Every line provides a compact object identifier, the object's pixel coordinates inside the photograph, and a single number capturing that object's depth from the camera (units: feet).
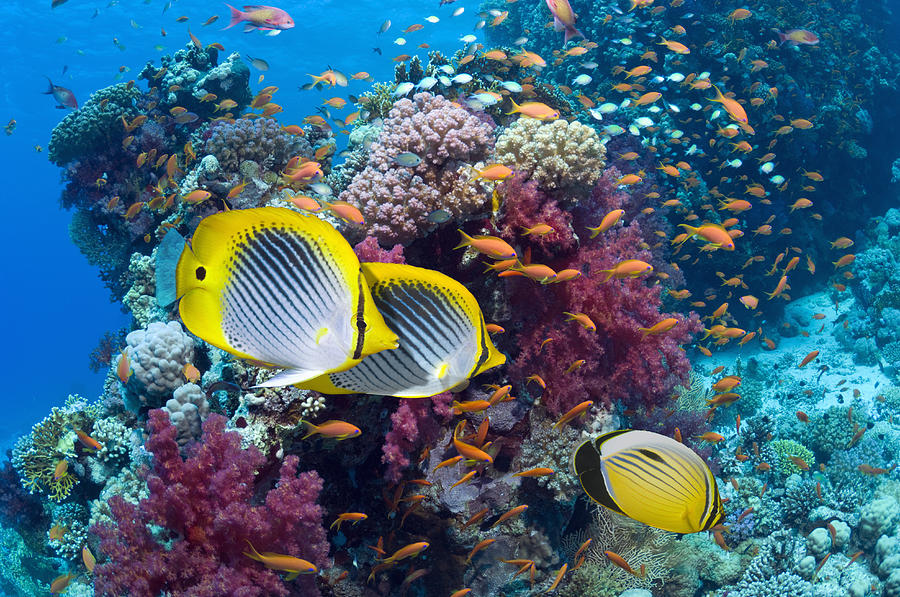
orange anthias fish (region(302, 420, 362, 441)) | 10.18
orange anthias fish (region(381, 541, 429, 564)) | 10.96
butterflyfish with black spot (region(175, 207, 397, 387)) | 3.50
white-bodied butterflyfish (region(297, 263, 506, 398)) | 4.09
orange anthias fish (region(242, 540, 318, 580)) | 9.03
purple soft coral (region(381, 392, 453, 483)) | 11.00
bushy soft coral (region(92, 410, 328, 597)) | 9.09
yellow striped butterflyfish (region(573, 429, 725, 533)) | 5.82
